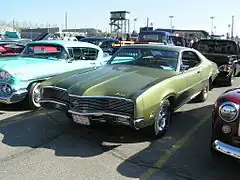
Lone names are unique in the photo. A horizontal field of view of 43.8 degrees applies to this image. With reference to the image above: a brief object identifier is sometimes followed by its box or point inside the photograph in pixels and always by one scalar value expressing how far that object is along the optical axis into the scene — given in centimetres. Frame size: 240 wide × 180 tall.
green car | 418
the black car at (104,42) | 1351
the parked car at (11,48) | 1349
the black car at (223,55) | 991
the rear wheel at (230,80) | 1025
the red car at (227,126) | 339
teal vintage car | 606
